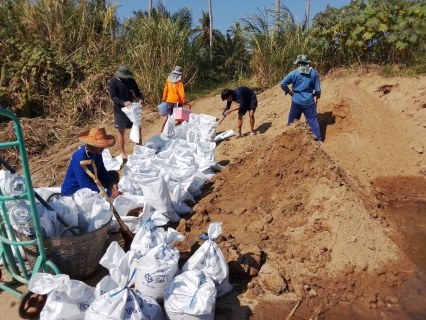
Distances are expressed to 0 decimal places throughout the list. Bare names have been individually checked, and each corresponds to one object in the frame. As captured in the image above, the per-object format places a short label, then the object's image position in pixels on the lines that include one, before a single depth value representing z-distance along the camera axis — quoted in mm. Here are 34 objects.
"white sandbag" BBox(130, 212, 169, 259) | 3035
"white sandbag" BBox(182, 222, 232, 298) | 3074
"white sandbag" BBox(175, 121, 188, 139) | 6602
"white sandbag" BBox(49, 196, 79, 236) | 3154
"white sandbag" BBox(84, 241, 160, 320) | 2354
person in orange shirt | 7387
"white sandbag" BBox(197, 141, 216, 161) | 5816
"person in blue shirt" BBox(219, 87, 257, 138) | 6824
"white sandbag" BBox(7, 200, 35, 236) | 2785
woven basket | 2979
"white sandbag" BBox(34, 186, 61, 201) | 3918
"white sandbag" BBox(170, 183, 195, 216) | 4562
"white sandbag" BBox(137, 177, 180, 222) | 4102
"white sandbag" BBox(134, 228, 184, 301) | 2887
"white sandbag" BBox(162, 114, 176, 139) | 6434
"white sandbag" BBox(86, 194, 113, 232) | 3238
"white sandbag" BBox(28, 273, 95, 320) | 2461
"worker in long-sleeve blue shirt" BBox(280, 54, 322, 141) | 6324
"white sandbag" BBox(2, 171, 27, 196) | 2729
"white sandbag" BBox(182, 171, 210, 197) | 5102
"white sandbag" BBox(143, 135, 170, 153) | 6191
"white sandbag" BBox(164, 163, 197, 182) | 5059
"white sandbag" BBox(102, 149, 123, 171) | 5762
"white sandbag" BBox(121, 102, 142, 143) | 5758
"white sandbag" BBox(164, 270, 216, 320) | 2637
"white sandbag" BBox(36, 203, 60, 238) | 2969
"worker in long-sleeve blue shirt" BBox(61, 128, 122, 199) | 3639
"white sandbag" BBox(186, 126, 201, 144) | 6348
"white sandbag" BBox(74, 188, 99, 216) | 3309
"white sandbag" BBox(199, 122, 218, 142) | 6367
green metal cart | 2562
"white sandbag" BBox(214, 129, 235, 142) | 7270
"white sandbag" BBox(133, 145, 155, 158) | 5496
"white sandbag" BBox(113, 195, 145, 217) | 3911
